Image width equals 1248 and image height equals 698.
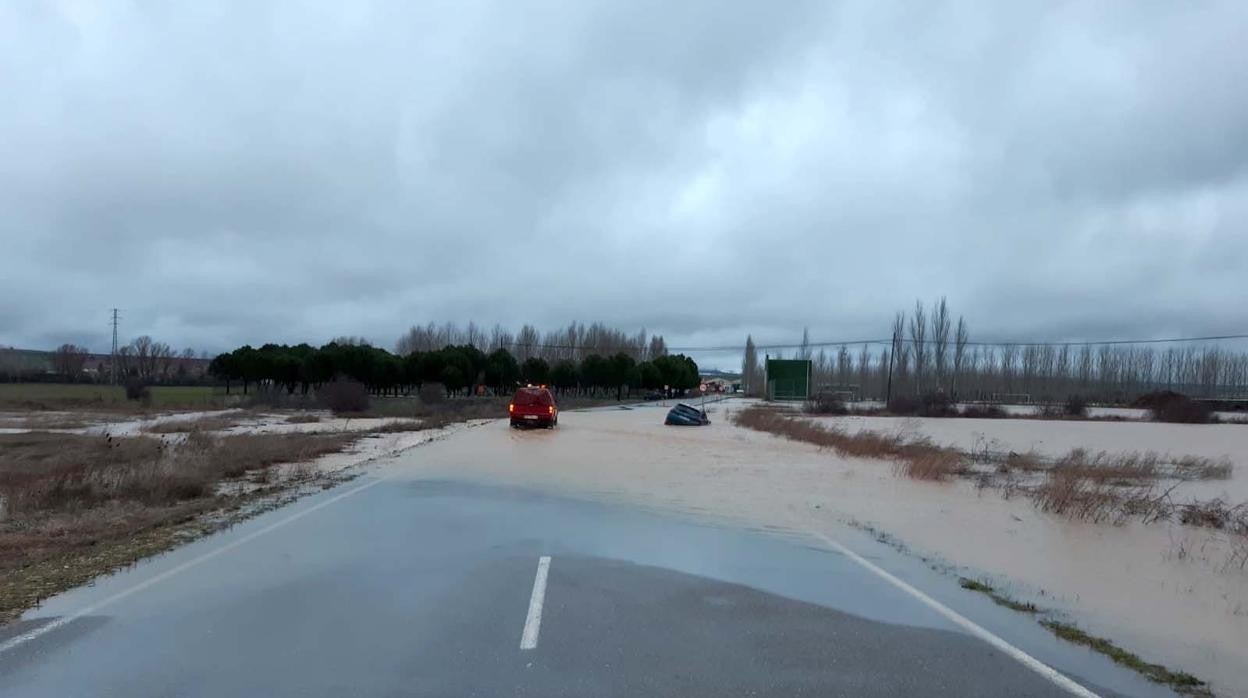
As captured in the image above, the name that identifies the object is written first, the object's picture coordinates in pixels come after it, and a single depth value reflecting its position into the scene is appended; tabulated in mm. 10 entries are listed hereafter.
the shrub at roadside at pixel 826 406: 75000
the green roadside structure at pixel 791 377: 97062
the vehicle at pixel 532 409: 44750
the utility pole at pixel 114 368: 113988
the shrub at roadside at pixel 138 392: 70181
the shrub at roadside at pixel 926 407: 80125
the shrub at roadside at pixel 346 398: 62594
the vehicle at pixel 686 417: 51969
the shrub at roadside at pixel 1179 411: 74125
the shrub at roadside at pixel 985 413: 78894
